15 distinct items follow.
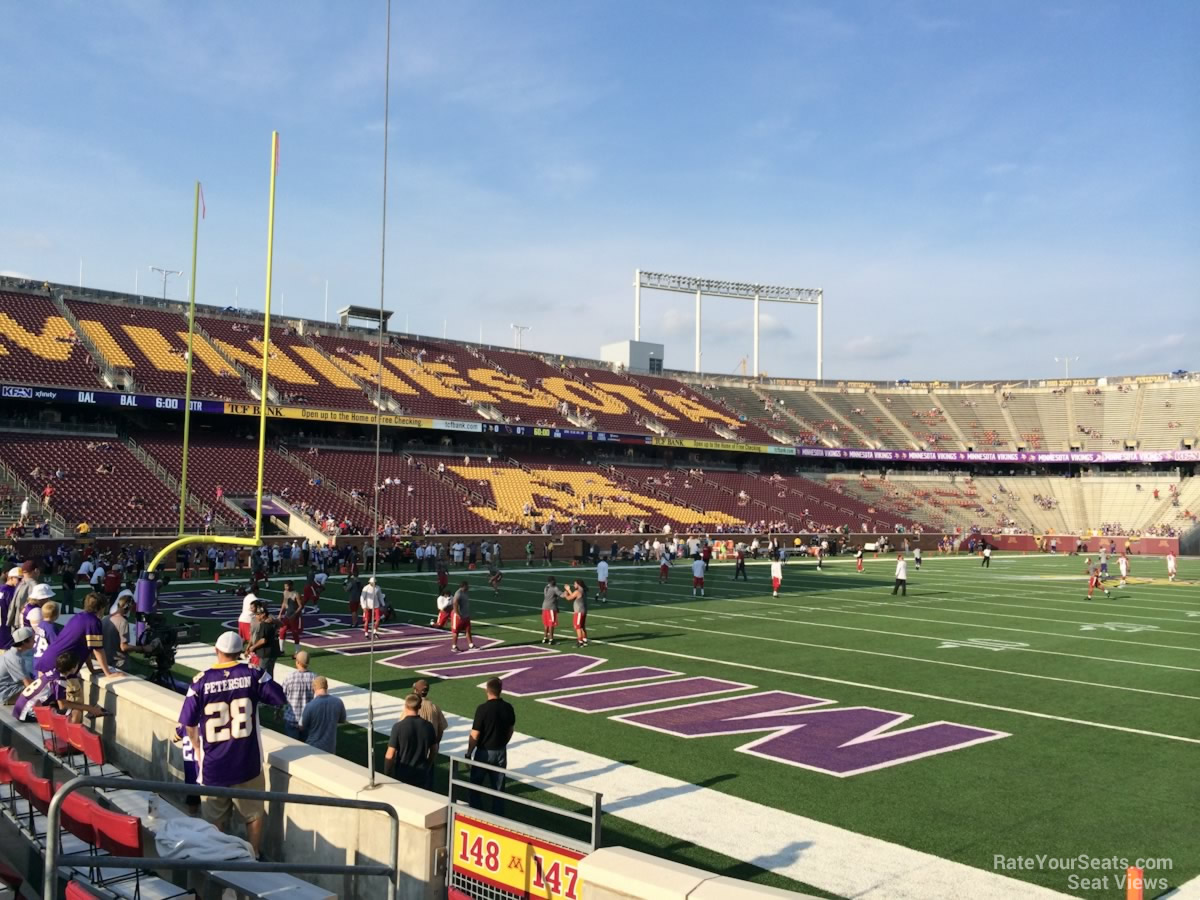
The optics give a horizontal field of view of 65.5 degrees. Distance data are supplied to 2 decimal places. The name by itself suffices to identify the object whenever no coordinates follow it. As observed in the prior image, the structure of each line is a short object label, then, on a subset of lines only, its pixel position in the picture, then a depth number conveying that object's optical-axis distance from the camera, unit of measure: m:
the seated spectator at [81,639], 9.30
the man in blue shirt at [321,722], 9.30
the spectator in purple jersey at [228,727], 6.93
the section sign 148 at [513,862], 5.80
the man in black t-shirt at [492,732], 8.92
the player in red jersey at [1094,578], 31.86
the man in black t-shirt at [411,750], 8.62
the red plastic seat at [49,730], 8.81
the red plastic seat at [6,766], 7.43
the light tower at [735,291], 84.38
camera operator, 11.66
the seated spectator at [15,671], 10.32
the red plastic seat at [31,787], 6.62
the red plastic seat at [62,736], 8.67
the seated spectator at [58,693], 9.17
